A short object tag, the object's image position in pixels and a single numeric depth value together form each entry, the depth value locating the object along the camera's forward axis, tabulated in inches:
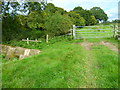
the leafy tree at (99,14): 1978.0
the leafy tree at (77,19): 901.2
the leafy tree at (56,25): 498.2
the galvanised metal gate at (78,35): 361.7
